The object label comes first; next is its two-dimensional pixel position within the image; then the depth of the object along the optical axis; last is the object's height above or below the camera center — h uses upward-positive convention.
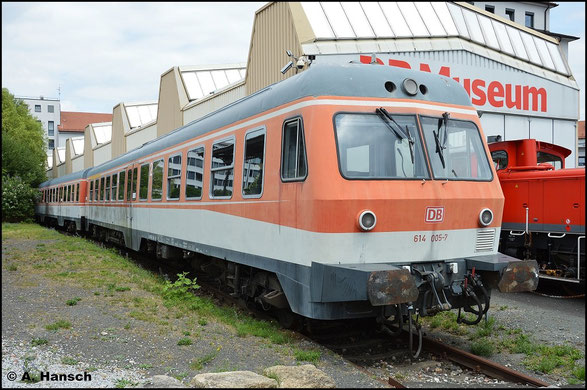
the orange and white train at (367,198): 5.84 -0.03
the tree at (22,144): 42.25 +4.18
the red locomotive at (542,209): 10.25 -0.25
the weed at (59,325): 6.96 -1.70
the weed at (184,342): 6.52 -1.77
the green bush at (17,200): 39.66 -0.40
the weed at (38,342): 6.28 -1.71
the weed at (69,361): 5.54 -1.72
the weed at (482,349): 6.43 -1.82
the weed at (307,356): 5.96 -1.78
